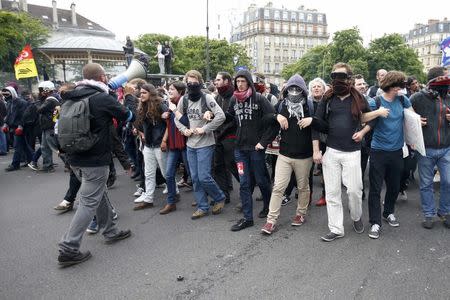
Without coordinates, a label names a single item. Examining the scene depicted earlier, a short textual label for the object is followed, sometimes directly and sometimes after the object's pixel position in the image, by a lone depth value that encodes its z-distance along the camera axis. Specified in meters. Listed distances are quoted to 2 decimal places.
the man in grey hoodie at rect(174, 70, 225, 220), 4.95
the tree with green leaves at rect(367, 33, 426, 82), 44.31
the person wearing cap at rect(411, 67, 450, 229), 4.54
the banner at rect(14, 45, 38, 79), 11.84
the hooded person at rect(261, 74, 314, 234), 4.35
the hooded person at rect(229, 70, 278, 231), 4.62
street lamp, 21.25
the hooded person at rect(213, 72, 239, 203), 5.46
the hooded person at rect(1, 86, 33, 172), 8.95
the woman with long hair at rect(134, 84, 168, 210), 5.39
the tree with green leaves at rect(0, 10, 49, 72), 16.65
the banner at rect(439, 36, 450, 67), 8.54
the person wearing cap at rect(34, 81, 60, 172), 8.00
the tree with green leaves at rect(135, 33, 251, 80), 49.91
